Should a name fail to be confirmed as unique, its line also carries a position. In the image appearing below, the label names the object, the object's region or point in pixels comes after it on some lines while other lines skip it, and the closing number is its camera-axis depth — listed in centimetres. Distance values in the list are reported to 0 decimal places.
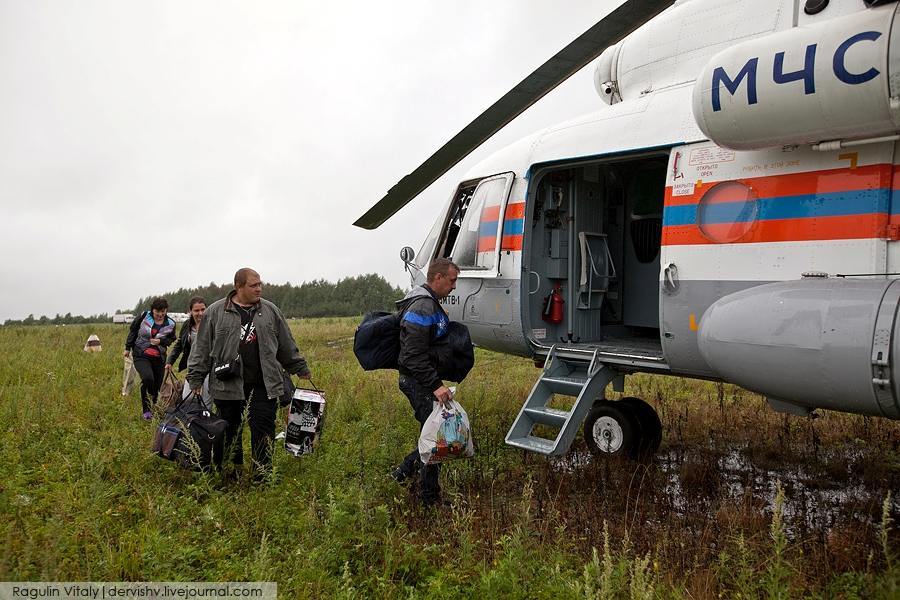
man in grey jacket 495
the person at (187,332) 676
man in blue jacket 449
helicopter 374
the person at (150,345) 753
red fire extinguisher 634
